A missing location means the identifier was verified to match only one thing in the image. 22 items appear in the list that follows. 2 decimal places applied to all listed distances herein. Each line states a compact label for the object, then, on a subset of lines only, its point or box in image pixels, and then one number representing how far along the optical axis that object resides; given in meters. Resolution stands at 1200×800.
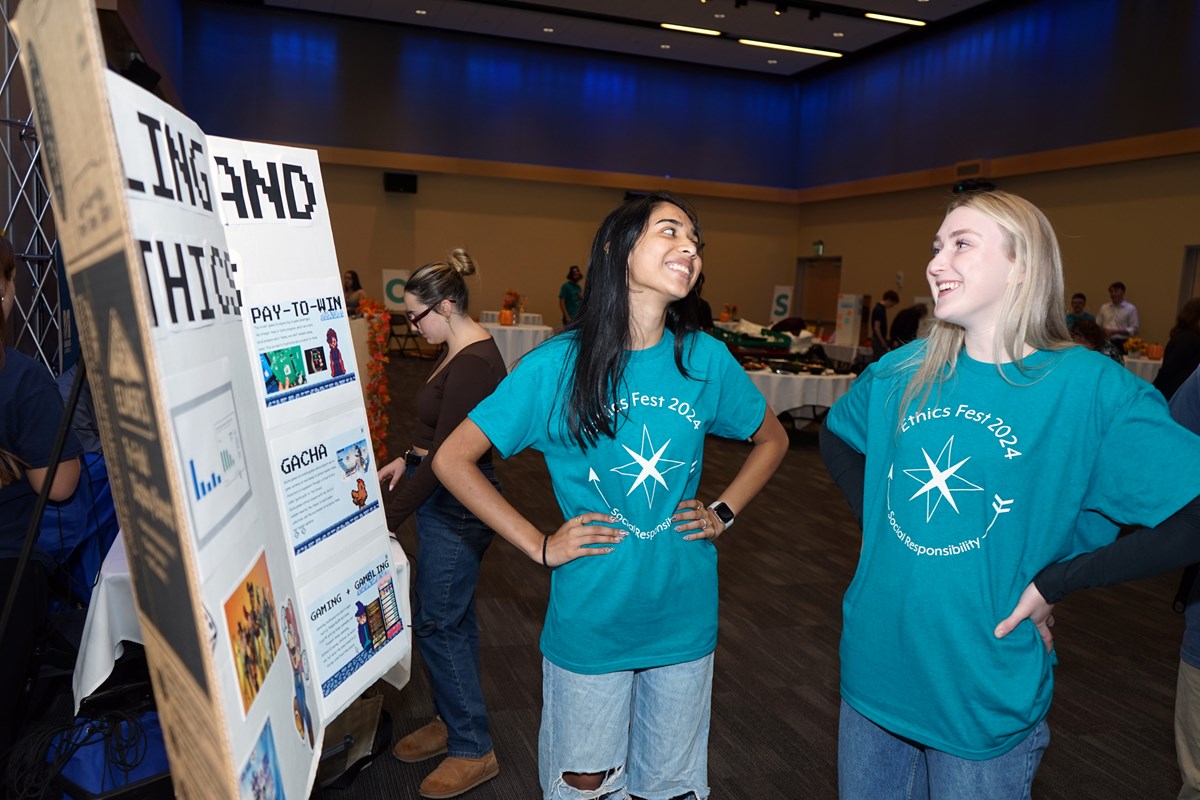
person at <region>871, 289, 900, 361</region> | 12.32
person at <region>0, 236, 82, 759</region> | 2.23
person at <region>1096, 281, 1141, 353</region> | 10.98
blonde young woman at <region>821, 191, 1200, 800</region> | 1.37
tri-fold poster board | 0.81
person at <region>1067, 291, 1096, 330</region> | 11.25
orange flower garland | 5.28
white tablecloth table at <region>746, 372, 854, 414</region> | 8.90
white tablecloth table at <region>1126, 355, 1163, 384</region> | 9.46
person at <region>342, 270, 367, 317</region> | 12.86
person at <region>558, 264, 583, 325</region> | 13.73
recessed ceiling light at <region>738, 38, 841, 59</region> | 14.93
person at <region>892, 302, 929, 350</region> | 10.39
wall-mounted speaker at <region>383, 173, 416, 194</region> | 15.49
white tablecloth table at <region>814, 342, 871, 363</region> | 12.96
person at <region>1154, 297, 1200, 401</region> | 5.95
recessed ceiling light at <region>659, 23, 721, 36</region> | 14.27
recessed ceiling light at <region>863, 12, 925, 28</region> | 13.22
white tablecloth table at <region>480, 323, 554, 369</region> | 12.02
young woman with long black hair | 1.77
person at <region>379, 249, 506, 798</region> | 2.53
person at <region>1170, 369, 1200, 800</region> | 2.09
